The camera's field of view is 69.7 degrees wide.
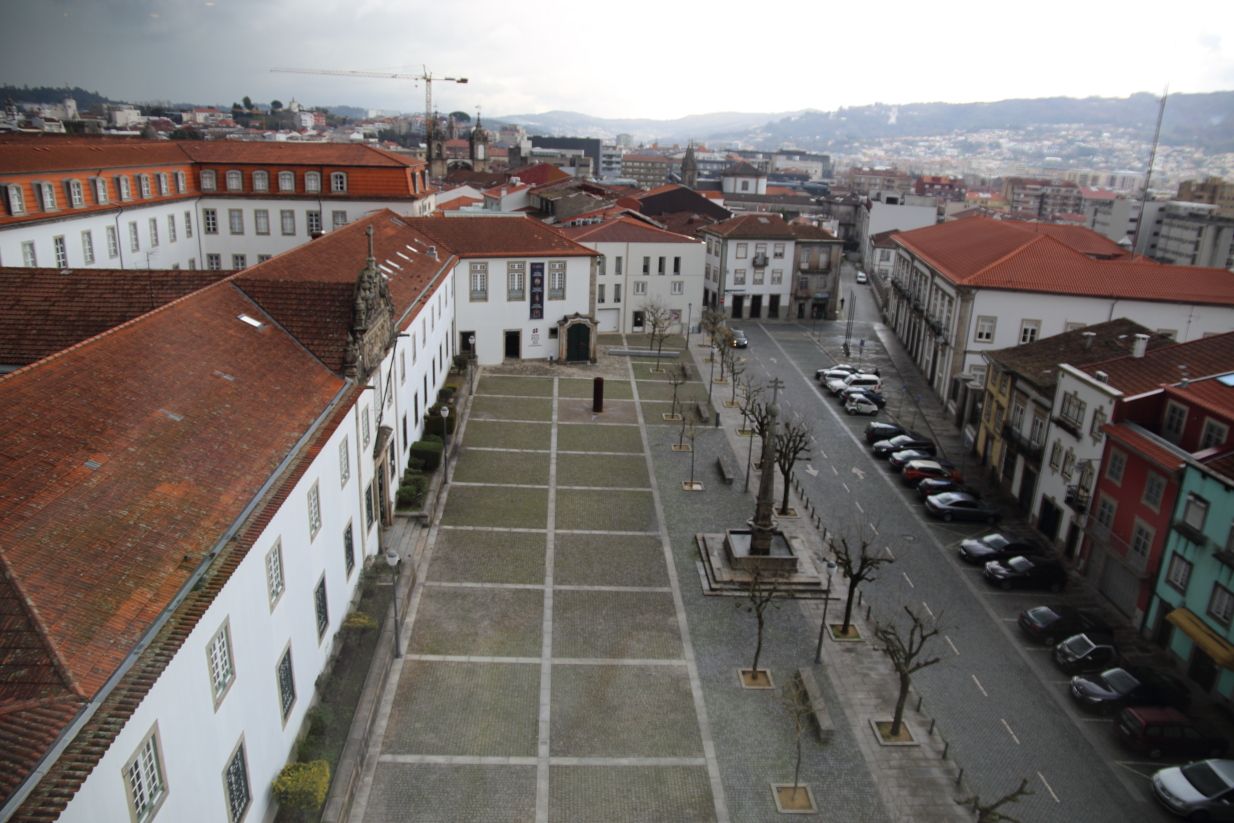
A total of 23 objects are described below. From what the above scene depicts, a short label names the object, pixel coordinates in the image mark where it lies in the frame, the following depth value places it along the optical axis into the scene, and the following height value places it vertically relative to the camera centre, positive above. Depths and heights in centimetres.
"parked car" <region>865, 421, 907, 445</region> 4919 -1537
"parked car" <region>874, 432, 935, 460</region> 4706 -1538
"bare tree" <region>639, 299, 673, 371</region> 6985 -1460
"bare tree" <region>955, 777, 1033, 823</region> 1840 -1339
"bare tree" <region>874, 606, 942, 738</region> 2355 -1350
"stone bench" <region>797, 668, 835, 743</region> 2430 -1526
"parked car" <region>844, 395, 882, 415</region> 5478 -1562
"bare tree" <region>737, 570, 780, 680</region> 2608 -1479
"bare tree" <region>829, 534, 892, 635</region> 2784 -1304
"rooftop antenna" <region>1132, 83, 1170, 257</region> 12704 -1027
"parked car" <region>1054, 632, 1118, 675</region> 2797 -1526
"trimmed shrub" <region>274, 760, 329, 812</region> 1947 -1414
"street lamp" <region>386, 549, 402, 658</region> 2514 -1379
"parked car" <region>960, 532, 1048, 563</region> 3509 -1527
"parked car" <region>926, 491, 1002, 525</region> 3922 -1539
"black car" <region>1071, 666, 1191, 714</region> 2584 -1509
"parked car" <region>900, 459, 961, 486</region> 4325 -1525
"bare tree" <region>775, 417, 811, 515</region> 3734 -1265
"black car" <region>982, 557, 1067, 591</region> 3344 -1536
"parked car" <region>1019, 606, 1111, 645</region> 2955 -1513
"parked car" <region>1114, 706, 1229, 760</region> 2417 -1521
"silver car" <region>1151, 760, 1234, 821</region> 2172 -1509
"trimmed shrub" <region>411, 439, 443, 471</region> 4084 -1456
